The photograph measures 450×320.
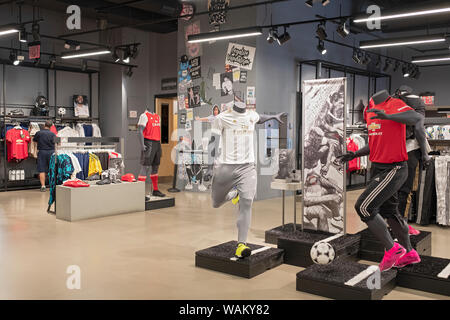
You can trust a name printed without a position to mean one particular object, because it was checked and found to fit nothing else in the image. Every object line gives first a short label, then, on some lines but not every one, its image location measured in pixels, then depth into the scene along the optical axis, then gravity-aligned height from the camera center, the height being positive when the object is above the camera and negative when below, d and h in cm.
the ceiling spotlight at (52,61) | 1097 +193
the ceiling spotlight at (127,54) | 1030 +198
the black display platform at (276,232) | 536 -113
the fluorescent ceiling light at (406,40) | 923 +208
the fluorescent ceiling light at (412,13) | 667 +195
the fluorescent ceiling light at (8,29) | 847 +210
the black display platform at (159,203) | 788 -115
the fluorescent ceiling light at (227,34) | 807 +196
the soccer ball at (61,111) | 1173 +74
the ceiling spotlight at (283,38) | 851 +193
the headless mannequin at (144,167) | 826 -54
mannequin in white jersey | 443 -25
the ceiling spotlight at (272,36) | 855 +198
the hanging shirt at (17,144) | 1052 -11
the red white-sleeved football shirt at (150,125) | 825 +27
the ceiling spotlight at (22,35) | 866 +206
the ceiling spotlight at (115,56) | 1051 +195
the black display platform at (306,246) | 460 -113
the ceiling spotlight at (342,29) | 796 +198
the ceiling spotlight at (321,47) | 934 +192
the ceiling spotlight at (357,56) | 1062 +202
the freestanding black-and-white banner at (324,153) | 508 -16
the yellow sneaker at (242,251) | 427 -108
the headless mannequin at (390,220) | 378 -73
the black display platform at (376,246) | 479 -117
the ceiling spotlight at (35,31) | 894 +218
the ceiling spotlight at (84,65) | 1159 +194
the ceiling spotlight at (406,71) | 1264 +194
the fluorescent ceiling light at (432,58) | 1127 +208
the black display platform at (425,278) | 375 -119
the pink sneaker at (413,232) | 512 -108
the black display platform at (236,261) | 422 -119
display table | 681 -98
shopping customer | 1024 -18
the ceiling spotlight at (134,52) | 1023 +201
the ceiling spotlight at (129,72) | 1195 +180
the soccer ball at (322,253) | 393 -102
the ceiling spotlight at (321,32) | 827 +199
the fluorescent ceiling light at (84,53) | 1000 +200
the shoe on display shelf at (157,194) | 872 -107
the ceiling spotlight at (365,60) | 1122 +200
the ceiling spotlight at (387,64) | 1203 +204
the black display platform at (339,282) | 353 -117
